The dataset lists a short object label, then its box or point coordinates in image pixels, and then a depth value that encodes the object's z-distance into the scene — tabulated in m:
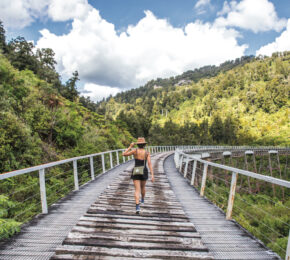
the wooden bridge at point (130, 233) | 3.00
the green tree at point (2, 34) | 38.49
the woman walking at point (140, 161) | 4.70
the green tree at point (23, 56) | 28.73
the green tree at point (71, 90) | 37.97
